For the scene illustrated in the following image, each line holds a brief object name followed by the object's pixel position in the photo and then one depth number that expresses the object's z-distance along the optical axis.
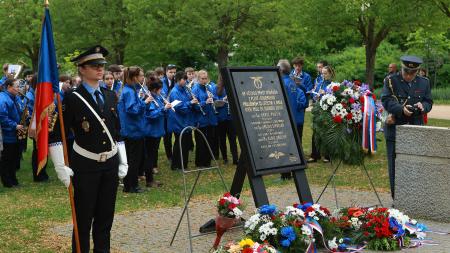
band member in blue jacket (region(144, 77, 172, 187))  13.14
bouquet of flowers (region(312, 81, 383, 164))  10.25
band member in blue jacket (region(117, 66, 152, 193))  12.37
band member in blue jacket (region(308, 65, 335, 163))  15.15
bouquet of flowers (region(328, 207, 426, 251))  8.40
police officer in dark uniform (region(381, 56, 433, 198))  10.79
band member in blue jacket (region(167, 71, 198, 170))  15.13
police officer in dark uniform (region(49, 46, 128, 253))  7.10
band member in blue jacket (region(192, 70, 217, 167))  15.42
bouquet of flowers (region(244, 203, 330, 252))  7.66
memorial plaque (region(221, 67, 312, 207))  8.55
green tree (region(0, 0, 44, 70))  36.56
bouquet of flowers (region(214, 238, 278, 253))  7.11
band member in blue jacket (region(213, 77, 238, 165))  15.73
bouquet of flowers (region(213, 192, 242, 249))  7.63
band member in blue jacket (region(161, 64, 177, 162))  16.57
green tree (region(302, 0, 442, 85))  23.34
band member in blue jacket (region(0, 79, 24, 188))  13.01
